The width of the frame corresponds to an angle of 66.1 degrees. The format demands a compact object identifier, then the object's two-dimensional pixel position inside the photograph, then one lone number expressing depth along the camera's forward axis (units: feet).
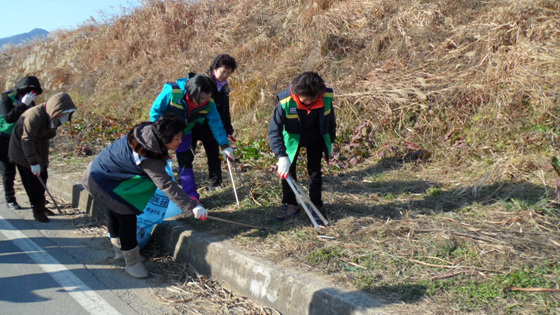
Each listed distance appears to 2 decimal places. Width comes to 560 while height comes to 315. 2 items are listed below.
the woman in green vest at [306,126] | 12.53
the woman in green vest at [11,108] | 17.54
